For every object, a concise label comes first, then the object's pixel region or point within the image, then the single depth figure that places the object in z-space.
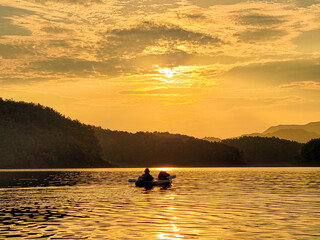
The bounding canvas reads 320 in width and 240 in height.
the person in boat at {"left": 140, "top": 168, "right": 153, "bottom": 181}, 76.25
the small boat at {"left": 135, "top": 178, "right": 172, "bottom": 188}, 75.88
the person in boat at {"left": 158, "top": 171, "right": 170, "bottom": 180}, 81.90
